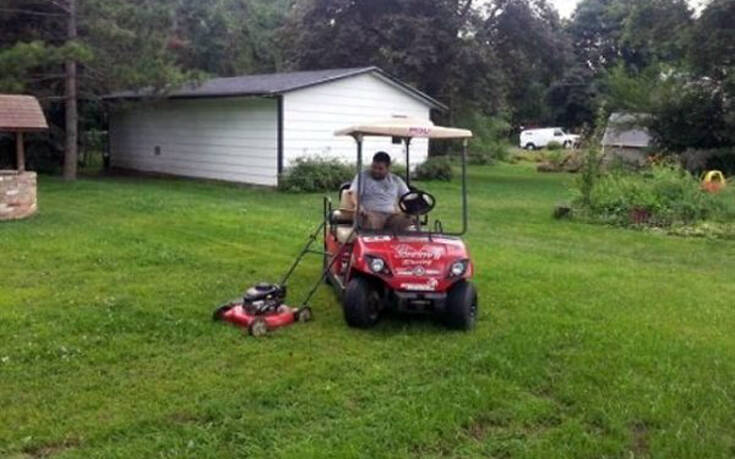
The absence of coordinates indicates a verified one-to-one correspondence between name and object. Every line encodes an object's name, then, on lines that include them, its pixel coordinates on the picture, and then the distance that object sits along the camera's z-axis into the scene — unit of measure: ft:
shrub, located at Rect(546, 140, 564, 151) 137.39
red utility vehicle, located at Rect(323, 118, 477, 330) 18.67
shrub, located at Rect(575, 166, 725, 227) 40.98
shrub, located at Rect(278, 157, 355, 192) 56.65
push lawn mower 18.45
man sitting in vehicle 21.85
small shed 78.25
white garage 58.08
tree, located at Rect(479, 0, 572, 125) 84.94
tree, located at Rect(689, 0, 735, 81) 70.59
